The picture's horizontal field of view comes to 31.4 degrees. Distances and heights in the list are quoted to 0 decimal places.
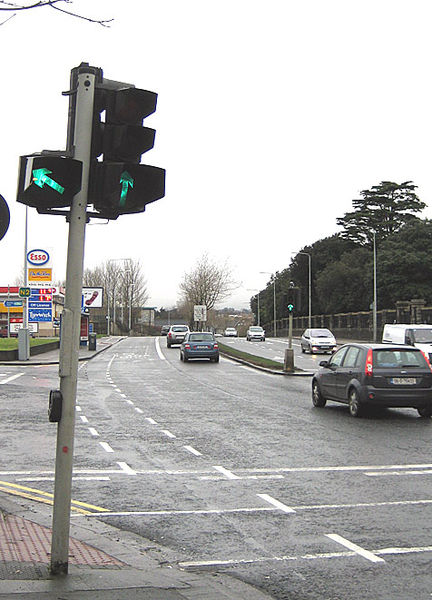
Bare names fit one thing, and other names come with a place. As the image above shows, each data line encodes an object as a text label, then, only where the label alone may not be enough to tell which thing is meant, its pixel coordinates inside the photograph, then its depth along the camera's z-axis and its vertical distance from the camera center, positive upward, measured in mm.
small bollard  30594 -935
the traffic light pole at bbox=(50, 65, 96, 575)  5379 +44
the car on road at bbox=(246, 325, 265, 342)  73625 +278
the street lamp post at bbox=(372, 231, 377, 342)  56500 +1465
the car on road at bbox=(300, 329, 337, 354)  47844 -214
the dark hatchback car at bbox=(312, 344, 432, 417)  15500 -794
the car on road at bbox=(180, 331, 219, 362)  38906 -661
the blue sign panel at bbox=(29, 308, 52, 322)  42375 +1029
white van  28781 +170
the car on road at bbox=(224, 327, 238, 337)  99081 +575
